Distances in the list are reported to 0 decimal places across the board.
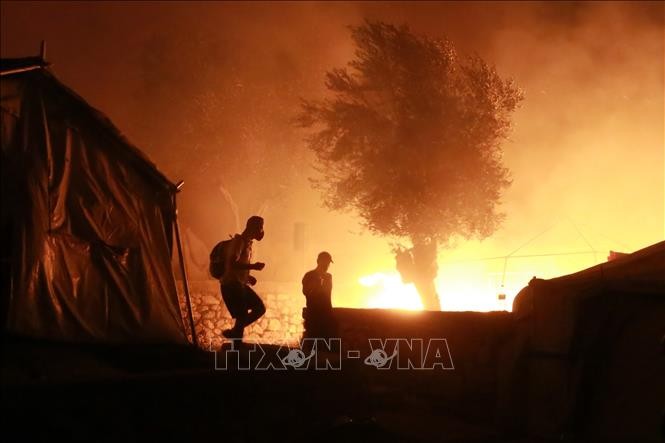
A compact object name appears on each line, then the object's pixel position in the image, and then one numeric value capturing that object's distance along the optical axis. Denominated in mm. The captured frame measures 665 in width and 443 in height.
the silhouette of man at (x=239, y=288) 7621
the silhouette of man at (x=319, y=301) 9812
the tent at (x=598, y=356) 6703
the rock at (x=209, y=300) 20438
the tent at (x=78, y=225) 5910
